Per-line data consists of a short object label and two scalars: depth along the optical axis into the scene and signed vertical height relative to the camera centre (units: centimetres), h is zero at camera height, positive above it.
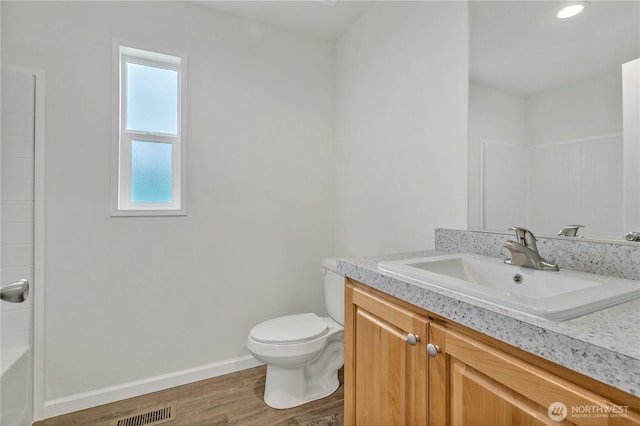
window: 188 +51
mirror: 96 +37
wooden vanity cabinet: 52 -37
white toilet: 164 -76
